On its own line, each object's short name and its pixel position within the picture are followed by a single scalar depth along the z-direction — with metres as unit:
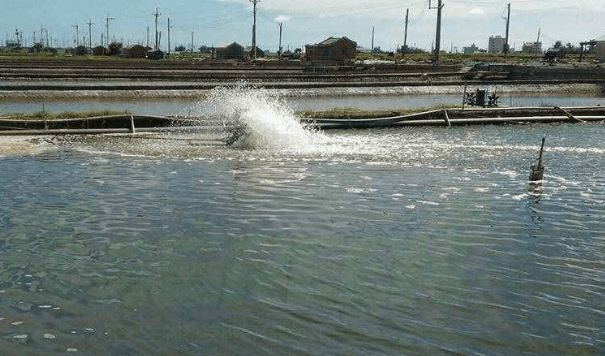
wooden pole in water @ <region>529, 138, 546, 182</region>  15.24
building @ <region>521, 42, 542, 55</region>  143.57
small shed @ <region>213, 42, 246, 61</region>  90.88
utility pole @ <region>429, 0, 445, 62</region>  78.42
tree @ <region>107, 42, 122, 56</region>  97.07
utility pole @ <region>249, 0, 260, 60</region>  85.88
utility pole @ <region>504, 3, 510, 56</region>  103.48
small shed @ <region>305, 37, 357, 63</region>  83.96
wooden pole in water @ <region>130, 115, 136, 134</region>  23.05
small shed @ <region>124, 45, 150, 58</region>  90.94
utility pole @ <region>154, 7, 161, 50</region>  115.86
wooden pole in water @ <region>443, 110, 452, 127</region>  27.93
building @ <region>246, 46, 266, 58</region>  100.96
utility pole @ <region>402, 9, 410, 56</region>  100.68
